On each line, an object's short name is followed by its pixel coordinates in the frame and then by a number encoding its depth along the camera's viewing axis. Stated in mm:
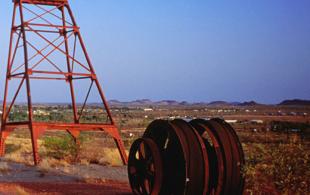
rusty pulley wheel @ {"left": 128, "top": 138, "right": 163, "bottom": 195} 11344
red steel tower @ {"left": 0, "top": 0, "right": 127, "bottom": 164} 20625
